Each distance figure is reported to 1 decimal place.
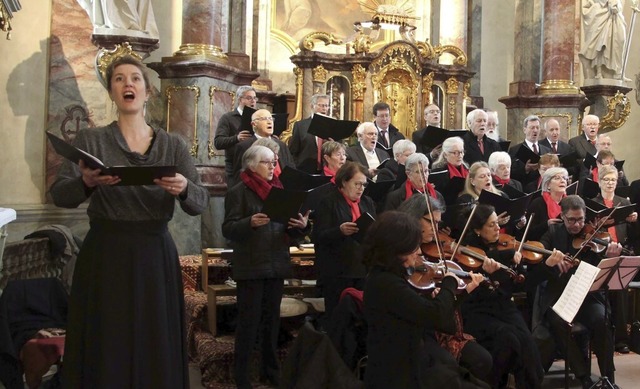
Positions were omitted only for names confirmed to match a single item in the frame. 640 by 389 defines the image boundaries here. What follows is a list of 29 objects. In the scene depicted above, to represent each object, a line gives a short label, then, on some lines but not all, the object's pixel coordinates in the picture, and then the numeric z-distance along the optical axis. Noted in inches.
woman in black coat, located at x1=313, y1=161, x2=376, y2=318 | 230.2
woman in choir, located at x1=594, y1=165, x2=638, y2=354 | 281.3
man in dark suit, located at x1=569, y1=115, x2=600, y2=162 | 375.9
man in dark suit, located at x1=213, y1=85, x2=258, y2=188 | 307.3
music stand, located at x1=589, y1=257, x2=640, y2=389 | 218.2
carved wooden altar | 432.1
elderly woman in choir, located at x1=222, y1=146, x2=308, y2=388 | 220.1
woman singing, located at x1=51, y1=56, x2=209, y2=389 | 128.1
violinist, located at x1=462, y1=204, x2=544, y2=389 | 211.8
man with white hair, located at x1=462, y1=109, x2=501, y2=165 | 327.0
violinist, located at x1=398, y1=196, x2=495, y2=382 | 198.4
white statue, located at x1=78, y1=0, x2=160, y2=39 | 331.0
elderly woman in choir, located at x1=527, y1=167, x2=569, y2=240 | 274.4
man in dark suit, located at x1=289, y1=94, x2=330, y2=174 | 307.5
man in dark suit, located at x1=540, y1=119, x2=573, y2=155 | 369.7
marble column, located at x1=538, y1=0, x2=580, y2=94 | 478.6
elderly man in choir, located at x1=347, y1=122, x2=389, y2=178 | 301.3
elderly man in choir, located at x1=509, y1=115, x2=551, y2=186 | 330.3
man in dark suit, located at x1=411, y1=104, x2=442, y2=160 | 314.2
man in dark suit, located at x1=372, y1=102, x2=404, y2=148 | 337.1
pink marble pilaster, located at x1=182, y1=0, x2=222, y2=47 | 357.1
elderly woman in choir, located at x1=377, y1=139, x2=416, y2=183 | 288.2
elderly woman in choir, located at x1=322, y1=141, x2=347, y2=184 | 263.7
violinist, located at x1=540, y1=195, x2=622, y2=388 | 232.7
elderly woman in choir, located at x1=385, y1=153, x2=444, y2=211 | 252.7
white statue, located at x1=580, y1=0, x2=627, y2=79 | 499.5
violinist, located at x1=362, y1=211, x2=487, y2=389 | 152.9
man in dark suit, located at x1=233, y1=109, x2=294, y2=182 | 276.1
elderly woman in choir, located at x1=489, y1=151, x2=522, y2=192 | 289.9
